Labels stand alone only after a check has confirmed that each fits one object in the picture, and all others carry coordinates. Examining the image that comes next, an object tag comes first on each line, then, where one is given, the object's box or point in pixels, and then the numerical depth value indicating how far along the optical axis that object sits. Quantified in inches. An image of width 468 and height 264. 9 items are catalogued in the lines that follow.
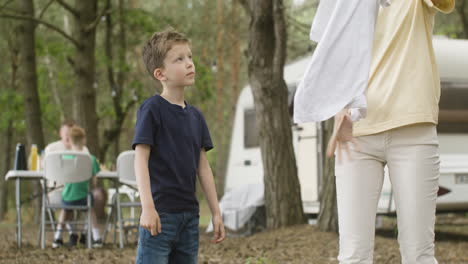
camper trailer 333.1
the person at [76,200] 327.9
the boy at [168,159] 110.5
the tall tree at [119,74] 672.4
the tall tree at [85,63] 549.6
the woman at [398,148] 109.5
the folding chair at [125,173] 312.2
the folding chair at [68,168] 302.7
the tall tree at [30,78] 588.1
